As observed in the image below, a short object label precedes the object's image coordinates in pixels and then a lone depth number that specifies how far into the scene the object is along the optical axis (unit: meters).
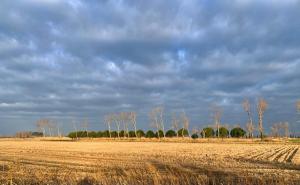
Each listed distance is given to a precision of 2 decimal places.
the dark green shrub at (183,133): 150.00
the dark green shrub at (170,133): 162.38
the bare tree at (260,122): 110.09
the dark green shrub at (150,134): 160.88
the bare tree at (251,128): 118.31
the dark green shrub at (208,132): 155.11
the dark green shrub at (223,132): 157.27
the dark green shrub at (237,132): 159.50
